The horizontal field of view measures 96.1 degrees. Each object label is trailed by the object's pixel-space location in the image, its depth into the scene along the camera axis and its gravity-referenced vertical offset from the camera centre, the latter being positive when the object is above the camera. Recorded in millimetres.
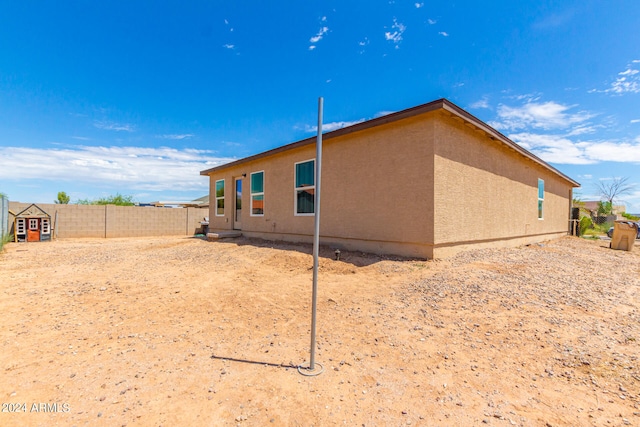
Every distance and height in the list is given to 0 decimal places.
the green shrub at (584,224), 17031 -253
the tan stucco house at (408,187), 6469 +823
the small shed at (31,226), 13204 -781
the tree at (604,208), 25422 +1074
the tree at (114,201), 22914 +802
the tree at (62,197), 29406 +1318
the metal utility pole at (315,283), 2464 -591
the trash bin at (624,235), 9695 -500
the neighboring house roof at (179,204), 27441 +792
